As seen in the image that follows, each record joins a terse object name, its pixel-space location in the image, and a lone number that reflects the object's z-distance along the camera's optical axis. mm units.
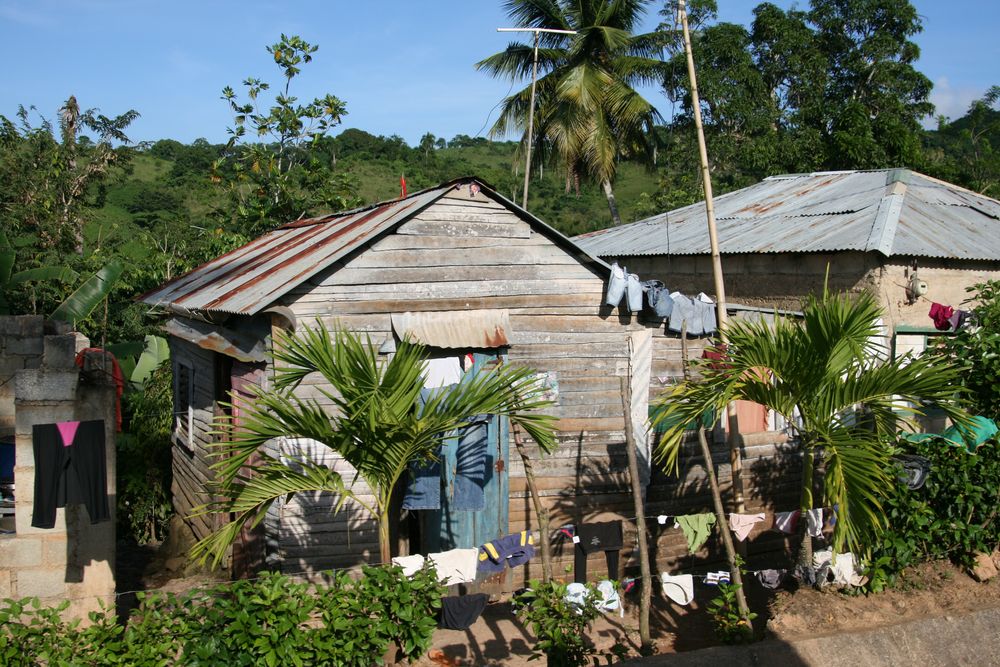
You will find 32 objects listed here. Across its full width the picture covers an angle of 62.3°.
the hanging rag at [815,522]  6637
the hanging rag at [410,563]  6183
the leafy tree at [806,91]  24281
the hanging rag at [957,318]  9312
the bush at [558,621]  5656
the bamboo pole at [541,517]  6517
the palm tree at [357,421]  5559
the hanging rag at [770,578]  6738
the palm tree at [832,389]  5945
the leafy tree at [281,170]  16609
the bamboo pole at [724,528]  6301
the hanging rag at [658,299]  8438
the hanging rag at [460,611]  5977
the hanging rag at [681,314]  8656
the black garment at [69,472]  5938
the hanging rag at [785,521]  6859
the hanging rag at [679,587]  7141
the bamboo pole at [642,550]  6410
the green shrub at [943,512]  6574
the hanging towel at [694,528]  7160
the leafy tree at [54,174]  20419
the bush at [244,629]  4891
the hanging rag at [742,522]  6992
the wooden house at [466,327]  7703
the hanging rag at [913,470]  6562
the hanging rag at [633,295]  8367
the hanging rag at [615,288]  8383
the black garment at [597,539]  7496
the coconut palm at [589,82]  22250
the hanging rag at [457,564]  6430
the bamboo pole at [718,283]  7277
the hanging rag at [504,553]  6633
